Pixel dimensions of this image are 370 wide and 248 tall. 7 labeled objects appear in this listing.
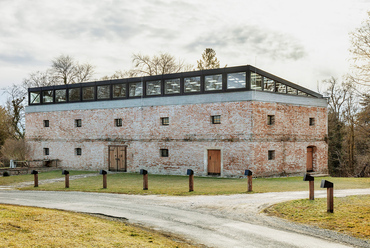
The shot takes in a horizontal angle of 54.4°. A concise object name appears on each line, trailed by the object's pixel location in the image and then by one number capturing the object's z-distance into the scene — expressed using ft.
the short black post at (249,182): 49.67
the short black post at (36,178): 63.46
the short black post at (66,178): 60.03
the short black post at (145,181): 53.40
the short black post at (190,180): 50.73
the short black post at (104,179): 58.01
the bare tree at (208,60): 167.94
